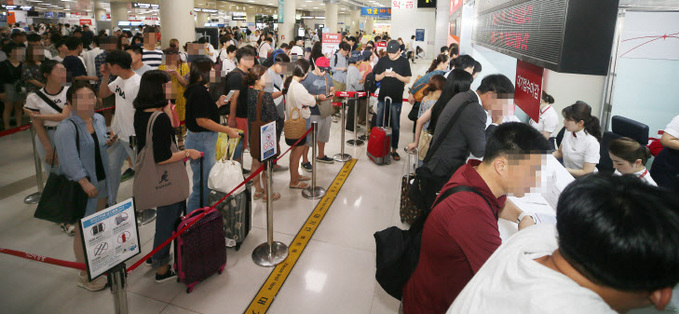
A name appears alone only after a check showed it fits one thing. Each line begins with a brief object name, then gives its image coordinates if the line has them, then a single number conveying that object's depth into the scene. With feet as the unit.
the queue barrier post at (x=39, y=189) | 15.27
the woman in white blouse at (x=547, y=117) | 15.58
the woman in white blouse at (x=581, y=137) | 12.00
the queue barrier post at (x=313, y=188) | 15.71
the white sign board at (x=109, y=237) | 5.90
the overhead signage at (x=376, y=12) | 69.72
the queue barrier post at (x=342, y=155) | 20.88
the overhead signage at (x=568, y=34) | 6.41
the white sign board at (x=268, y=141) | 10.88
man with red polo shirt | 4.90
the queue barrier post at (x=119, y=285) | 6.46
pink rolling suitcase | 9.86
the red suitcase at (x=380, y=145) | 20.40
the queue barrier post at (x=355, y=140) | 24.18
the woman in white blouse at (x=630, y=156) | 9.38
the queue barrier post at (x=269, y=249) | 11.44
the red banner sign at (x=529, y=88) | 8.44
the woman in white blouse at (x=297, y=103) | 15.74
